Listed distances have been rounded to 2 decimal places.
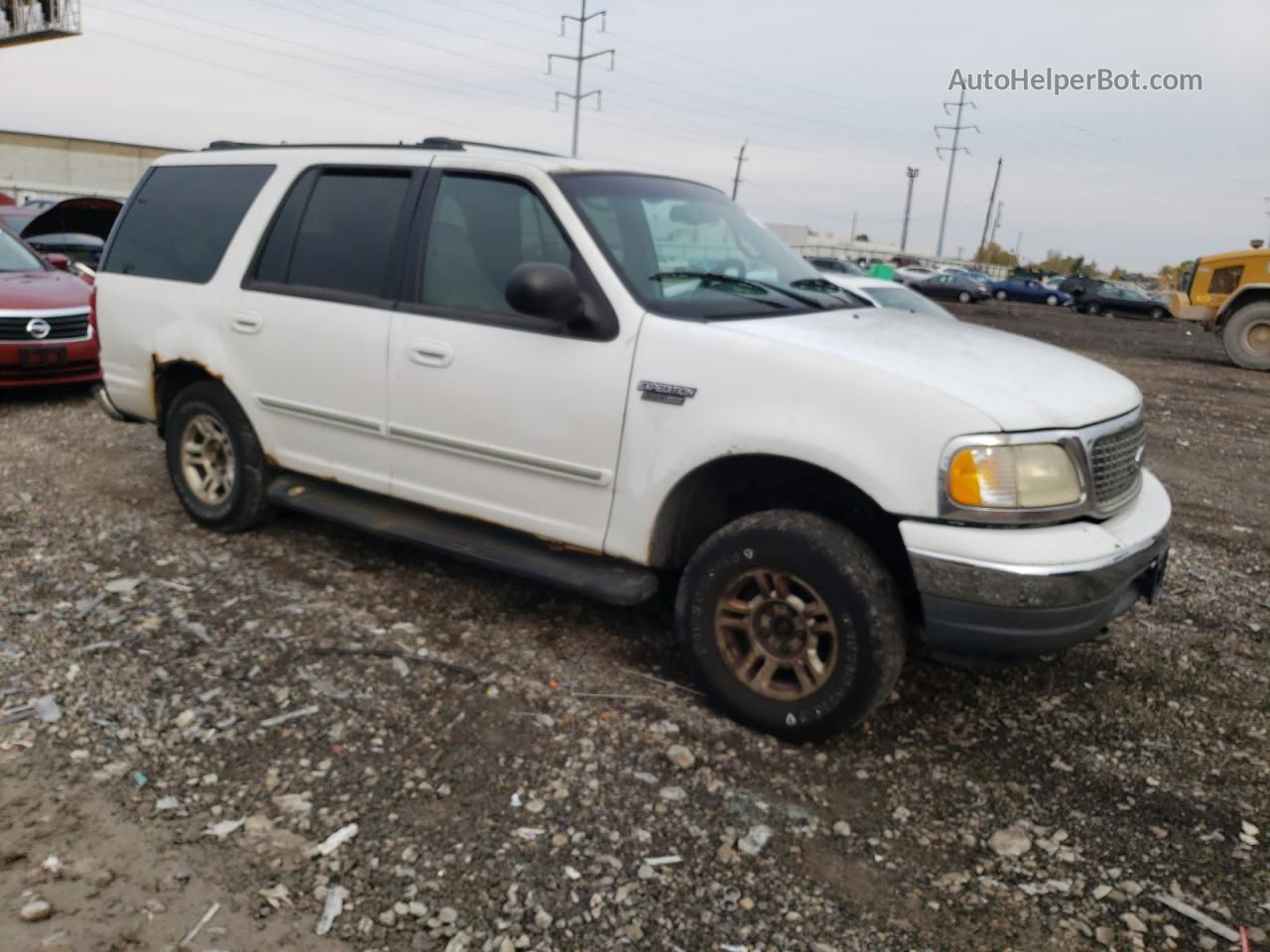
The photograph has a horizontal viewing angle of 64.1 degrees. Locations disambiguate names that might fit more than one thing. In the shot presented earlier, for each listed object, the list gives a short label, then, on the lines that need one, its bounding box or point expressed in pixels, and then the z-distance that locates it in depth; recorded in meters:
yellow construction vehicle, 16.45
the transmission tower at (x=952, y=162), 75.69
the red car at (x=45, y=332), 8.08
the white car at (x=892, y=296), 10.39
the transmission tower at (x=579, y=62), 55.62
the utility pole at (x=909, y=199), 87.92
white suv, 3.07
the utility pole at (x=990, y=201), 90.00
